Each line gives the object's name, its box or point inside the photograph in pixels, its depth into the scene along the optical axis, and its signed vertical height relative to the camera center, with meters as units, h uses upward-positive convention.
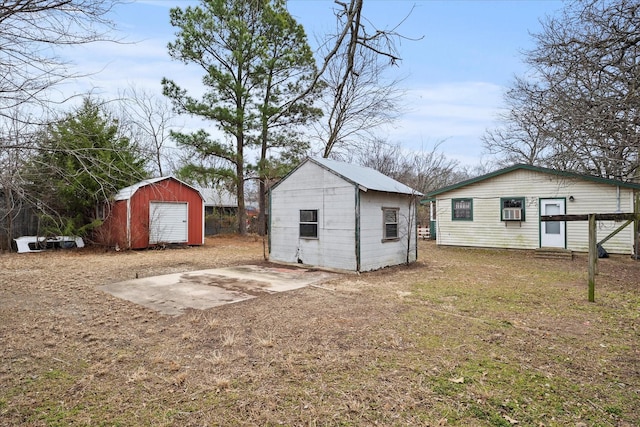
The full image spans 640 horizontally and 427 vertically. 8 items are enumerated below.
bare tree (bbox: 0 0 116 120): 3.25 +1.55
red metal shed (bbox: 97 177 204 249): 13.59 +0.01
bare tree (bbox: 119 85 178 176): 20.00 +5.67
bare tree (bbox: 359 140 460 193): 29.02 +4.25
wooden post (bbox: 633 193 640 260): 10.95 -0.81
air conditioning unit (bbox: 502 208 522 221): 13.42 +0.06
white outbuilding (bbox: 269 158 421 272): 8.84 -0.03
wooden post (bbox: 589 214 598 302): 6.02 -0.63
